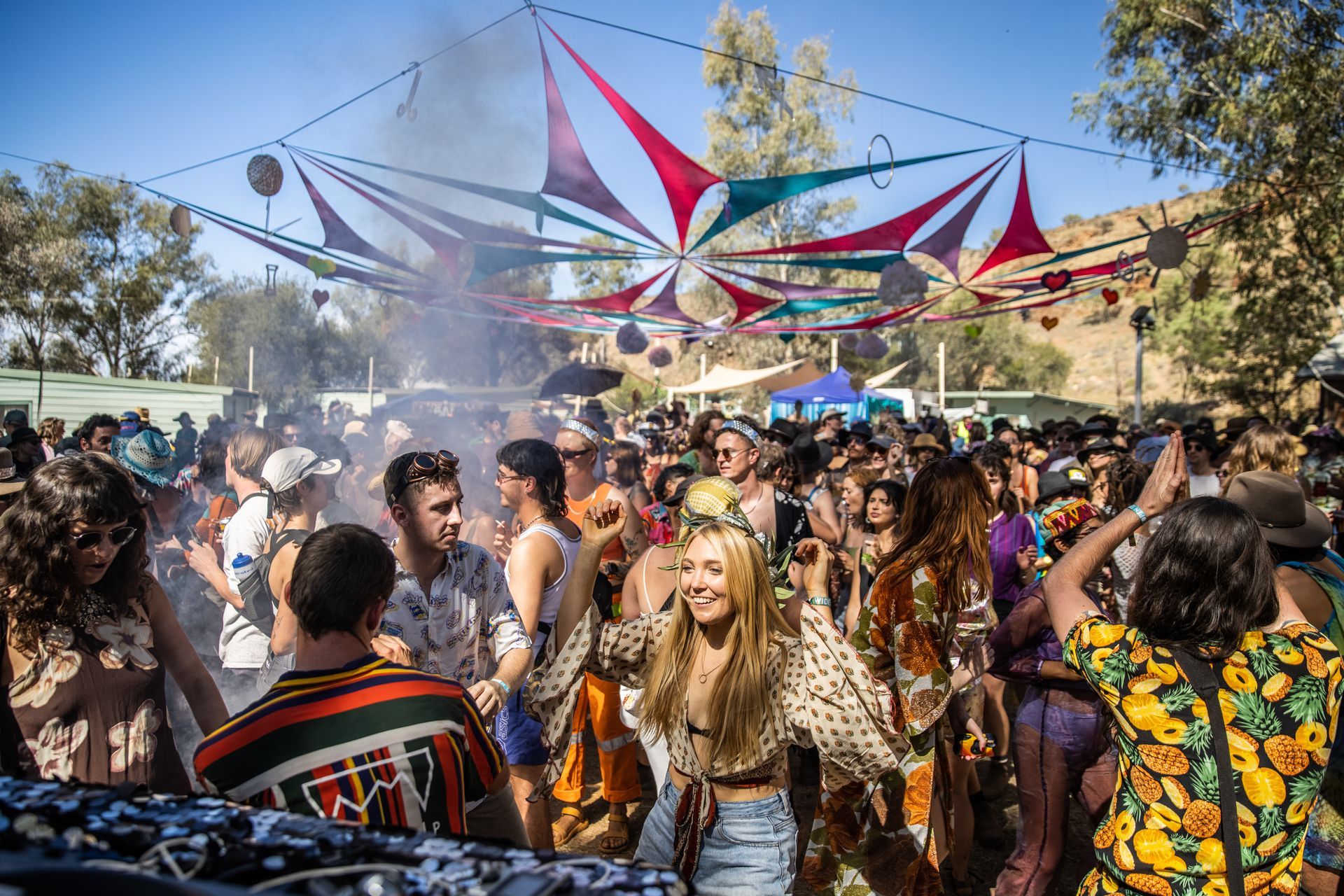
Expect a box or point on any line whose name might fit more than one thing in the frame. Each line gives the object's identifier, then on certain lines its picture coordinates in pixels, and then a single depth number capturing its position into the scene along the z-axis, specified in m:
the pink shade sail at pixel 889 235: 7.73
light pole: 13.91
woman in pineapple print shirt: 1.86
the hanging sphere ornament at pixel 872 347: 13.35
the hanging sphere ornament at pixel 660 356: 16.69
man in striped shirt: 1.56
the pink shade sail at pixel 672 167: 6.43
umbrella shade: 12.02
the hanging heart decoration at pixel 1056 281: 8.72
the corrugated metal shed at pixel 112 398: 17.58
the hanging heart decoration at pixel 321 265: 8.15
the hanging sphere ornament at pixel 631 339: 12.31
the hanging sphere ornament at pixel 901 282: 8.53
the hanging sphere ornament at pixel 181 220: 7.15
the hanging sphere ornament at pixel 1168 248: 7.42
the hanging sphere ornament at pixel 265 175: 6.88
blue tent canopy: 21.81
